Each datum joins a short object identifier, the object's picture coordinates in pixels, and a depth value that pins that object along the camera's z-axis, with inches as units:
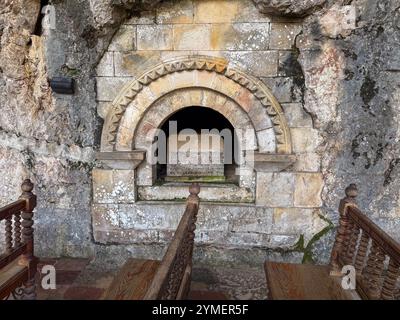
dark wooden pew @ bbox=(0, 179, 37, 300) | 115.7
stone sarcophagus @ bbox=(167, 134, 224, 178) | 173.0
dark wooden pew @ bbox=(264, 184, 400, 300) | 84.9
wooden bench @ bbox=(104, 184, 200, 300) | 73.7
